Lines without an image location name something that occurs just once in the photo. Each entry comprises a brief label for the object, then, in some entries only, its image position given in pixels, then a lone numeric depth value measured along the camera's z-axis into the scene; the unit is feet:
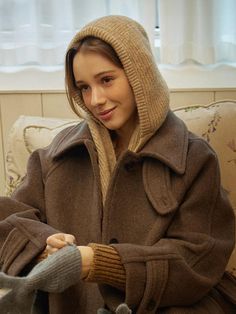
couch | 6.27
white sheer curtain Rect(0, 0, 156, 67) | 7.03
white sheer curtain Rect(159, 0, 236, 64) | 6.96
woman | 5.35
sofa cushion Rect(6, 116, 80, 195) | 6.61
